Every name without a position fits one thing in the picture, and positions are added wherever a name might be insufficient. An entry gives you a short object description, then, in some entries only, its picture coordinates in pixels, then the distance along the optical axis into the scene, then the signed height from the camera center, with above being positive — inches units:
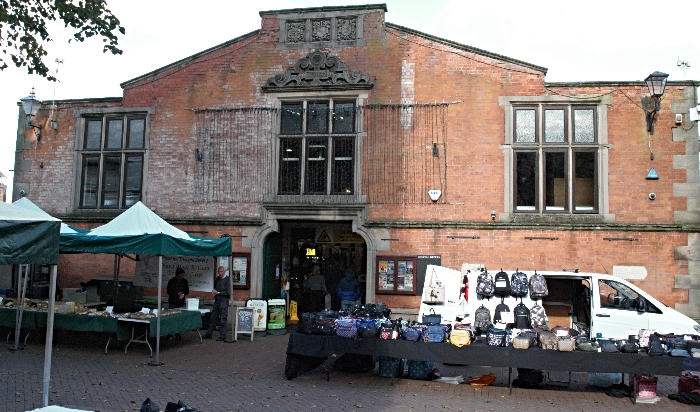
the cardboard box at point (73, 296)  548.7 -55.1
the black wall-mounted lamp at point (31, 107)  621.3 +131.9
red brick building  521.0 +78.1
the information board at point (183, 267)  573.3 -31.2
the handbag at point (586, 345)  334.3 -53.2
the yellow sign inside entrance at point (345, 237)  618.8 +6.1
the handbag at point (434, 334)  352.2 -52.4
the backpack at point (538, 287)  407.1 -26.5
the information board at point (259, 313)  531.5 -64.2
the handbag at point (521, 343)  339.0 -53.6
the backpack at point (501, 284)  413.1 -25.8
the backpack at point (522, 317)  375.9 -43.5
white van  401.7 -39.1
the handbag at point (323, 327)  367.9 -51.7
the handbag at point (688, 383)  338.3 -74.3
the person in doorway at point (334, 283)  599.5 -40.5
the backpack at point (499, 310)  409.7 -43.0
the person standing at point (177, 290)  536.1 -46.6
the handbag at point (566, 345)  333.4 -53.3
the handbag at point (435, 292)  440.5 -34.8
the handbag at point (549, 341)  336.5 -51.9
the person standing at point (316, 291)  573.0 -47.0
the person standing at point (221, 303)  509.9 -54.3
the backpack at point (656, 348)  328.2 -52.7
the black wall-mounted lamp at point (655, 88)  505.4 +136.9
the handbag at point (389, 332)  358.3 -52.6
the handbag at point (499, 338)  344.2 -52.4
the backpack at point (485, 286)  410.6 -26.9
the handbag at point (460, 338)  346.3 -53.0
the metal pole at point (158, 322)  413.5 -59.3
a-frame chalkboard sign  519.2 -68.8
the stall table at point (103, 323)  444.1 -65.5
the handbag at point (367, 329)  358.6 -51.1
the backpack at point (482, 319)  366.6 -45.7
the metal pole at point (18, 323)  456.4 -68.3
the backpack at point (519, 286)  408.8 -26.2
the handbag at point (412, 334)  354.6 -52.8
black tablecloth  327.0 -61.8
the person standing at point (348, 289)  565.0 -43.5
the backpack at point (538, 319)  391.8 -46.2
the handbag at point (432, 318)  381.4 -46.8
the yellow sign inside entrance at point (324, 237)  623.9 +5.2
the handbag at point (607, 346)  333.4 -53.6
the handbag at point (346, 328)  363.9 -51.8
